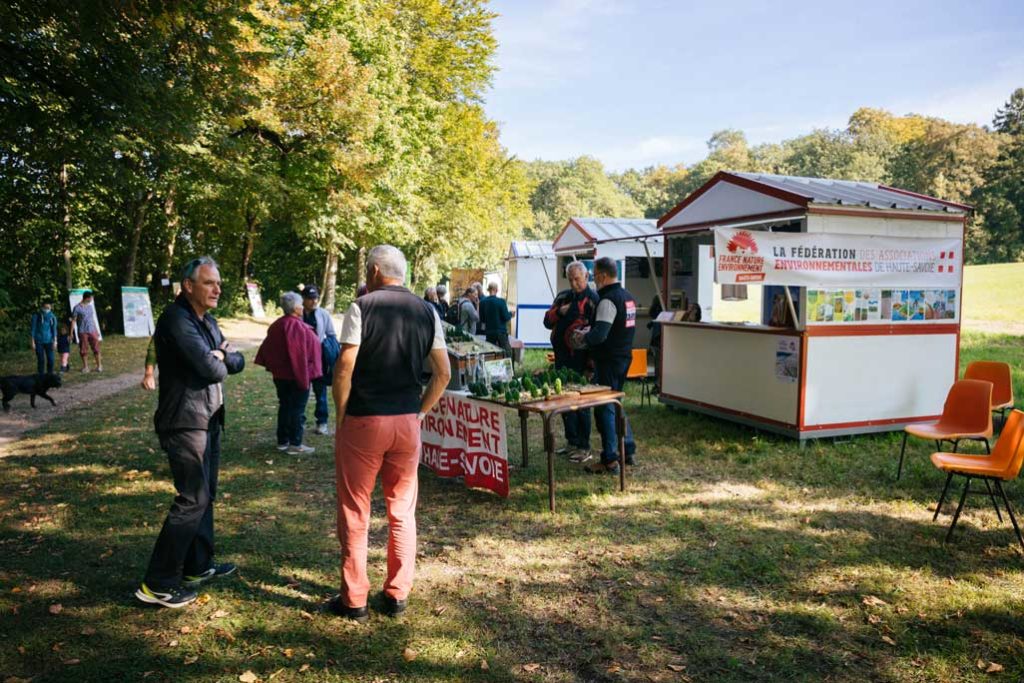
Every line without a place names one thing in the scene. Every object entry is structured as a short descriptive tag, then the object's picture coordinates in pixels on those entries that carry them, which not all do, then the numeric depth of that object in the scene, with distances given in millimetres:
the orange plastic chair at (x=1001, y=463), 4578
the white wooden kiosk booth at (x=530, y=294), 17625
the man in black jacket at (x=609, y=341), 6293
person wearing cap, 7898
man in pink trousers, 3529
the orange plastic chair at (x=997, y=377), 7258
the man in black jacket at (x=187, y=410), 3670
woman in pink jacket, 7191
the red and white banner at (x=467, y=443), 5672
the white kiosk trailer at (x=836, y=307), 7500
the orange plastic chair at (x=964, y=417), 5836
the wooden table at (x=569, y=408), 5484
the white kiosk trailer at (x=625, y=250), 14031
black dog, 10039
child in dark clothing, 13961
